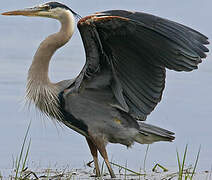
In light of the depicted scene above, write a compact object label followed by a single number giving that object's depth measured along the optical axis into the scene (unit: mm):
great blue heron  10859
